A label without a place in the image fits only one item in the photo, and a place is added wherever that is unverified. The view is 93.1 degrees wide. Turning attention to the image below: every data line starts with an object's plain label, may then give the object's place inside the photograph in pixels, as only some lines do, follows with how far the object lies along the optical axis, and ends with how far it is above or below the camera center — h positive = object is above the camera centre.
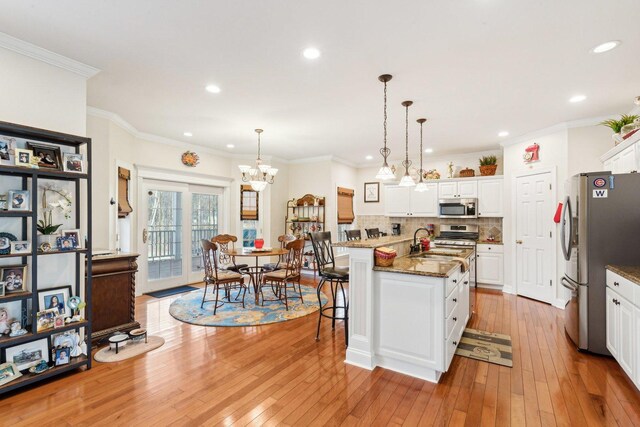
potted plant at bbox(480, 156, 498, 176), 5.78 +0.93
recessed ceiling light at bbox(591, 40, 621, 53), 2.39 +1.35
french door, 5.34 -0.24
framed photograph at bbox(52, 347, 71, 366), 2.52 -1.17
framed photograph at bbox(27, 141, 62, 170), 2.44 +0.51
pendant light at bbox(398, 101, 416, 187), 3.42 +1.34
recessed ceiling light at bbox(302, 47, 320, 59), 2.50 +1.37
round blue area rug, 3.83 -1.33
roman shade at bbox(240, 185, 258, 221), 6.59 +0.26
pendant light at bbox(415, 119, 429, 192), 3.75 +0.34
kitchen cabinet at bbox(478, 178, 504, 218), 5.61 +0.31
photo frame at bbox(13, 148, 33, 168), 2.30 +0.46
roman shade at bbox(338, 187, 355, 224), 7.06 +0.22
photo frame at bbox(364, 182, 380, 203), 7.56 +0.57
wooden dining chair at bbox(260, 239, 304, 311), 4.33 -0.82
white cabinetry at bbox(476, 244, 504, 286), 5.48 -0.92
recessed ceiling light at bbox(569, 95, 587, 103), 3.45 +1.34
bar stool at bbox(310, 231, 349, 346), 3.08 -0.58
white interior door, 4.64 -0.36
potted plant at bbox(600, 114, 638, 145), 3.34 +1.02
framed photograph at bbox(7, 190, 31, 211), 2.29 +0.12
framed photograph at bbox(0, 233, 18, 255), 2.23 -0.21
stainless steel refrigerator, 2.79 -0.24
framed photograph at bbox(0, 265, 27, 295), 2.31 -0.48
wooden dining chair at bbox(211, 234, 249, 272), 4.72 -0.54
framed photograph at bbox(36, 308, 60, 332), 2.39 -0.82
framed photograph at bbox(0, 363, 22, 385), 2.24 -1.18
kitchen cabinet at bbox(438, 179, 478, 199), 5.89 +0.50
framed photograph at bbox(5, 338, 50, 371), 2.38 -1.11
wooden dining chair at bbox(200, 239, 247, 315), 4.17 -0.85
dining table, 4.34 -0.56
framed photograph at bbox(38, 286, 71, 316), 2.47 -0.69
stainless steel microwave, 5.83 +0.13
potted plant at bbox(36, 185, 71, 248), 2.48 +0.05
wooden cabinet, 3.14 -0.84
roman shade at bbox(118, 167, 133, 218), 4.44 +0.35
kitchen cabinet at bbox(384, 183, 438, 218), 6.38 +0.29
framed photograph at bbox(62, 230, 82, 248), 2.54 -0.15
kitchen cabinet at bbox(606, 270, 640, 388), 2.20 -0.88
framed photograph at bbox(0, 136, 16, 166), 2.26 +0.51
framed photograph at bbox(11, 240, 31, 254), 2.29 -0.23
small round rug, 2.84 -1.33
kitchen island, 2.43 -0.84
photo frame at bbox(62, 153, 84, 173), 2.56 +0.46
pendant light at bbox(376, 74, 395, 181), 3.03 +0.46
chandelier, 4.62 +0.68
